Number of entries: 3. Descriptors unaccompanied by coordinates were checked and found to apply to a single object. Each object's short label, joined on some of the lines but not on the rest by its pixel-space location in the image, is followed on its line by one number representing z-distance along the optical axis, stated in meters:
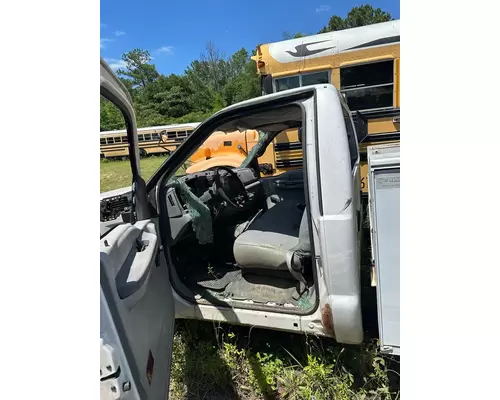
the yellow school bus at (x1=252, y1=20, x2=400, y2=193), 5.68
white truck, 1.42
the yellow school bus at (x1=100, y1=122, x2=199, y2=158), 15.51
